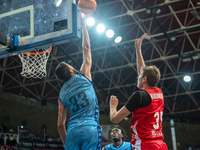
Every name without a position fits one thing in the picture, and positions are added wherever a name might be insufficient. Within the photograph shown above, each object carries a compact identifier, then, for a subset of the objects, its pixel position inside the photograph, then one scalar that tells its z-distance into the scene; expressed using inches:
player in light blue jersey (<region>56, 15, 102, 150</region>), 114.4
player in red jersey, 110.3
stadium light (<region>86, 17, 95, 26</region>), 502.6
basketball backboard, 150.7
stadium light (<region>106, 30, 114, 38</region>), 554.9
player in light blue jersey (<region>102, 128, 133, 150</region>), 258.5
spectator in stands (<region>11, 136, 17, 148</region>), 548.2
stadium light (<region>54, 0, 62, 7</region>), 159.3
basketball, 209.5
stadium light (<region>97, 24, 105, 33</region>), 540.7
